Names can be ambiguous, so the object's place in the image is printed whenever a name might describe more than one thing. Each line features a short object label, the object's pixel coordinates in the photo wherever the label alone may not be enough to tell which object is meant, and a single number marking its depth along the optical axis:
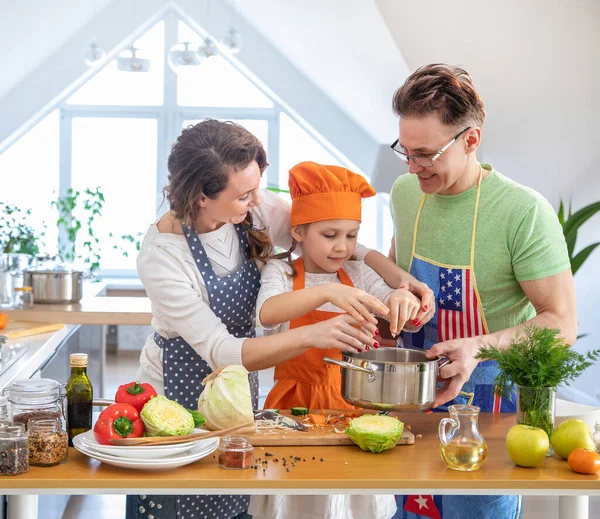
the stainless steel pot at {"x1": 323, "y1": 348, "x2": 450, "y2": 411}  1.88
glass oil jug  1.73
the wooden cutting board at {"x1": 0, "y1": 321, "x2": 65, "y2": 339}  3.76
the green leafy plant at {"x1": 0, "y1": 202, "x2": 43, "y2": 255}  5.09
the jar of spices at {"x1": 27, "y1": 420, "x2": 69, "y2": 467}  1.70
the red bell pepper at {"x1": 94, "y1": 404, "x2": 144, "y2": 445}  1.72
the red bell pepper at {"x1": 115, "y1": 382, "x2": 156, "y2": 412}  1.80
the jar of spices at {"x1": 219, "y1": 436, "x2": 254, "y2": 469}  1.73
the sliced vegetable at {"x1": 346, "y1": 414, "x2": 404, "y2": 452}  1.85
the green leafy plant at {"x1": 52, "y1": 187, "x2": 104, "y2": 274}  9.02
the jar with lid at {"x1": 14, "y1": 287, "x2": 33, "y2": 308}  4.53
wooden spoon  1.70
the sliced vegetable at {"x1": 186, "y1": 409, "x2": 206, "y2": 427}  1.88
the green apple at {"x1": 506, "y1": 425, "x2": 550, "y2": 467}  1.75
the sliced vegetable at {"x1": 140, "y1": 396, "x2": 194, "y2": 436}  1.75
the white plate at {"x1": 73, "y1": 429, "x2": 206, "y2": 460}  1.68
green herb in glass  1.81
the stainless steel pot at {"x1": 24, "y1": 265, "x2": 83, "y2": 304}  4.66
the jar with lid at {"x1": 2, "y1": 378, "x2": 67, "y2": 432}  1.74
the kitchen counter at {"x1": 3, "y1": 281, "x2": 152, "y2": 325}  4.34
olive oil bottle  1.80
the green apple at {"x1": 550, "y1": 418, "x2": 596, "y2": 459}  1.78
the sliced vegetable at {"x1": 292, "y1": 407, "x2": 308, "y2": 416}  2.10
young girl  2.24
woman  2.10
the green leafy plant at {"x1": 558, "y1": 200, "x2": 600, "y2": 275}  4.88
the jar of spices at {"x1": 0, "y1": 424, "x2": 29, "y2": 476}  1.63
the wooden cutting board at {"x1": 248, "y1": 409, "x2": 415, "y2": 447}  1.90
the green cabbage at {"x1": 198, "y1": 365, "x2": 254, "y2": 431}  1.90
